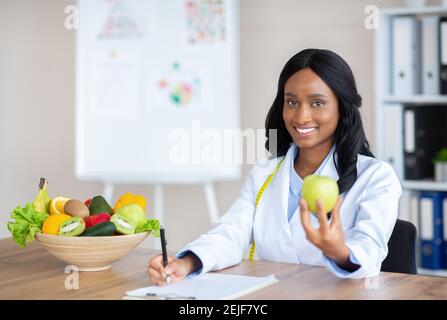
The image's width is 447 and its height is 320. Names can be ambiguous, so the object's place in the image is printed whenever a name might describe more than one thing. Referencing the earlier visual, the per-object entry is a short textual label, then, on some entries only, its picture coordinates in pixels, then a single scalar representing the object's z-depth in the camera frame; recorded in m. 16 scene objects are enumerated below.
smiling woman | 2.92
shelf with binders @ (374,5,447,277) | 4.18
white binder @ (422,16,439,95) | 4.17
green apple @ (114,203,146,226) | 2.88
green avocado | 2.93
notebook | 2.46
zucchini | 2.80
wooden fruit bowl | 2.78
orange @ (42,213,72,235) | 2.84
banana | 2.93
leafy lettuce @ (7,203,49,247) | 2.88
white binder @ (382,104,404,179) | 4.23
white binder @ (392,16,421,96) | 4.20
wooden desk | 2.49
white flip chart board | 4.56
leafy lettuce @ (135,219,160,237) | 2.88
